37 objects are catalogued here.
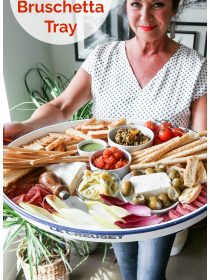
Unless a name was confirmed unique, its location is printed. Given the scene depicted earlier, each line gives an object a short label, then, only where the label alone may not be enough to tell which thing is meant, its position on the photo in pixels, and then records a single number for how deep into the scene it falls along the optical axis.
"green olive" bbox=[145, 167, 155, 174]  0.81
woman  1.03
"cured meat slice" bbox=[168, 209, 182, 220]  0.71
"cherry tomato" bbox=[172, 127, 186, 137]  0.98
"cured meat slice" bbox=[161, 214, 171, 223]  0.71
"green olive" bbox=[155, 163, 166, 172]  0.82
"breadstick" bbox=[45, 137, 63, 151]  0.92
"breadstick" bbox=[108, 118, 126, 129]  1.03
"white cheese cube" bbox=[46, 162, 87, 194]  0.80
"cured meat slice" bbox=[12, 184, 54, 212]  0.75
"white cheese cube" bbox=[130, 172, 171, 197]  0.75
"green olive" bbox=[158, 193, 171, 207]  0.73
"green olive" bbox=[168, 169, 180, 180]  0.78
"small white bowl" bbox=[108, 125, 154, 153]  0.92
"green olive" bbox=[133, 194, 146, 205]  0.74
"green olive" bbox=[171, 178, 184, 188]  0.75
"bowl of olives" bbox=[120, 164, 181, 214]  0.73
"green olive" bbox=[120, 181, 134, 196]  0.76
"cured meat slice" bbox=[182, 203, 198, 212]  0.72
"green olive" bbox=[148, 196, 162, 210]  0.73
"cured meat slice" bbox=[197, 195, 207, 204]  0.73
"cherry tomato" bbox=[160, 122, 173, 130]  0.98
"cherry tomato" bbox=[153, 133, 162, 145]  0.97
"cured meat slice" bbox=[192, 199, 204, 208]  0.72
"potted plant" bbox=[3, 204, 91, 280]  1.17
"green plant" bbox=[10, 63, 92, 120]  1.65
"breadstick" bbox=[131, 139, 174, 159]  0.88
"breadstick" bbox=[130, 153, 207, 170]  0.83
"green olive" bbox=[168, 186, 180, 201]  0.74
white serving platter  0.66
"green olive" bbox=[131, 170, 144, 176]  0.82
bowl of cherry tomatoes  0.84
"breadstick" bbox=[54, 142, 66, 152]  0.94
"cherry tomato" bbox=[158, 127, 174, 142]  0.96
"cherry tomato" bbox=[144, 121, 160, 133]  1.02
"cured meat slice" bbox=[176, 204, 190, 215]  0.71
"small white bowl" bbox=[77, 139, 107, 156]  0.92
